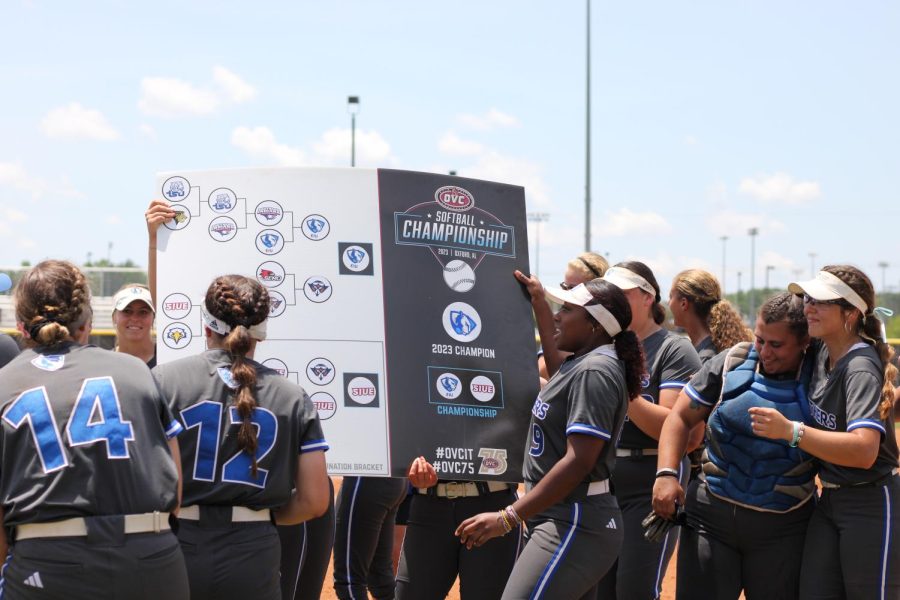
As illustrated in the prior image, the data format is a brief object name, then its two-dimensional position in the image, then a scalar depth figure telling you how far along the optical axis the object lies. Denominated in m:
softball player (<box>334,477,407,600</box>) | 5.58
